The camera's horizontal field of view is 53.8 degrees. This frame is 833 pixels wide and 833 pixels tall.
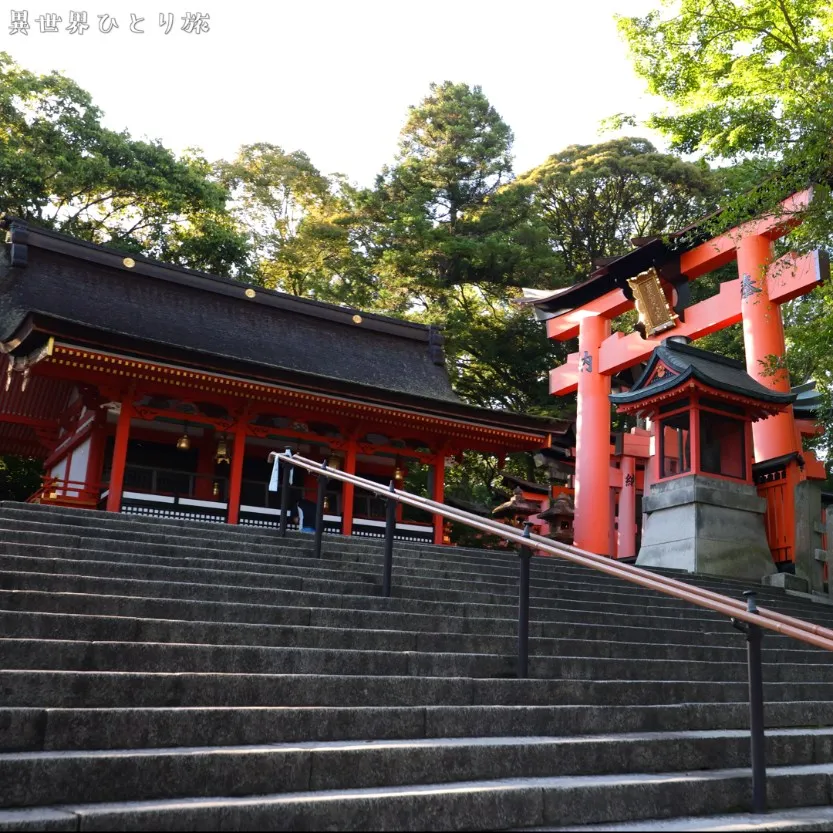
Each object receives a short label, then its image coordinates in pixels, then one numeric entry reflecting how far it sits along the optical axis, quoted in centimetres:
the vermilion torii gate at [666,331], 1424
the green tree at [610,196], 2819
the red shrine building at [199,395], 1285
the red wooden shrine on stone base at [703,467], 1280
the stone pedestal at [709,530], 1266
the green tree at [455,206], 2661
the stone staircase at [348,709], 292
